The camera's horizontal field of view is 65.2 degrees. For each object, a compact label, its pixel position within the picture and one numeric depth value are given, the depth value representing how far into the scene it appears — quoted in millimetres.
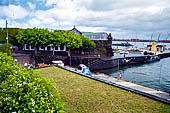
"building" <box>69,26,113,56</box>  50500
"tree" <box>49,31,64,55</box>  36125
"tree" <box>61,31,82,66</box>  37341
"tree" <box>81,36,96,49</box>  45006
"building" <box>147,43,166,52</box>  90069
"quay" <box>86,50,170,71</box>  37812
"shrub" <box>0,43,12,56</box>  20884
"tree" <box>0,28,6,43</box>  41922
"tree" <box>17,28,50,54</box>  34281
